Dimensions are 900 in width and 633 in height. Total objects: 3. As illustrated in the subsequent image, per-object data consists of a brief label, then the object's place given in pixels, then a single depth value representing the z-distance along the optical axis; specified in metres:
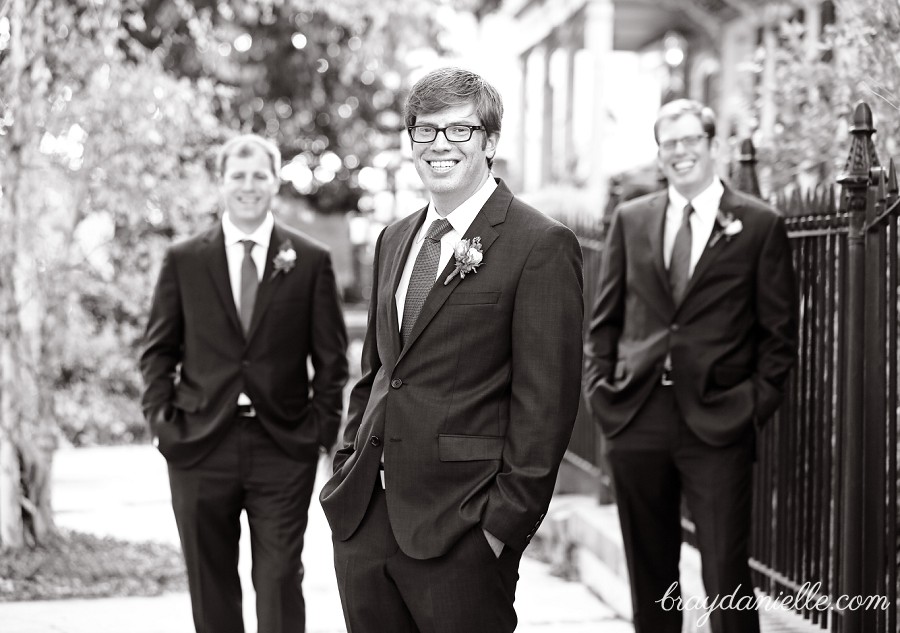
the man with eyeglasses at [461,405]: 3.38
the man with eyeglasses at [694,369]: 4.95
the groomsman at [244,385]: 5.16
